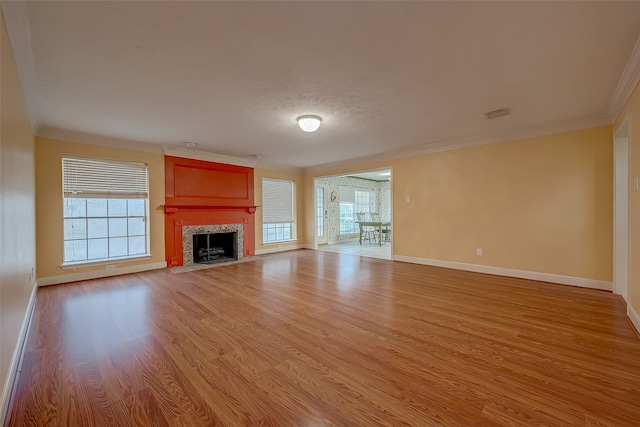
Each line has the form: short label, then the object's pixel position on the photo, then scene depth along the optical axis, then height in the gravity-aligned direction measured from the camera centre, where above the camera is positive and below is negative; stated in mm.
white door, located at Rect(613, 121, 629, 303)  3354 -31
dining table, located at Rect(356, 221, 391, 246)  8283 -406
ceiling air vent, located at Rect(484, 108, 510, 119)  3391 +1235
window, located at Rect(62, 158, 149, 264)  4293 +74
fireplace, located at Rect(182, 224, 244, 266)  5523 -685
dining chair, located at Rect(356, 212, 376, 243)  9750 -737
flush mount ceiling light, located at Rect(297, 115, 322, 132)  3533 +1166
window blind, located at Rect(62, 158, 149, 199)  4281 +581
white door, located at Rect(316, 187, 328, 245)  8594 -164
